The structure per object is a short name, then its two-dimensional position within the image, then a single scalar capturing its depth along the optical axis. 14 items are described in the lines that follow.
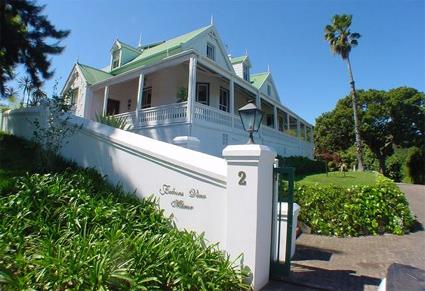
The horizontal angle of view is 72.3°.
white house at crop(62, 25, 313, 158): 12.54
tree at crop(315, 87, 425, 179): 36.47
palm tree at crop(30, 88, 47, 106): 10.23
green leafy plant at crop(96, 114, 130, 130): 10.82
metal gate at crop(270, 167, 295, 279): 4.85
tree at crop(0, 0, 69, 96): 9.16
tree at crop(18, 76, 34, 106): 10.38
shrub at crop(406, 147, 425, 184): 30.34
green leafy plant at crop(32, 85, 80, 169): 7.43
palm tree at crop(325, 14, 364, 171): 28.30
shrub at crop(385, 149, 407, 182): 33.81
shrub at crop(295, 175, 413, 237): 8.35
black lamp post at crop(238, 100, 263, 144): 5.08
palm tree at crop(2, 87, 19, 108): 10.63
